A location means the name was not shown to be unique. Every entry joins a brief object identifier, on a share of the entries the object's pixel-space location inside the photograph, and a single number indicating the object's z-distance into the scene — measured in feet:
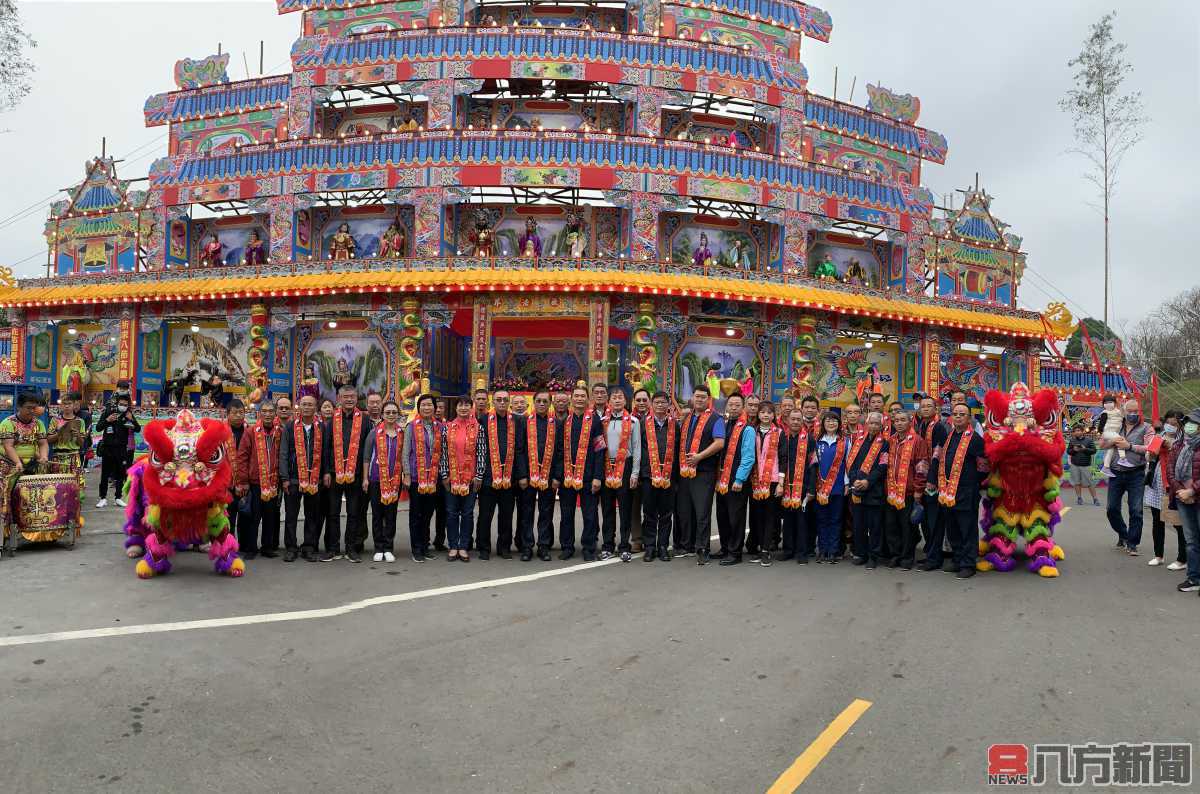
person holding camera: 39.65
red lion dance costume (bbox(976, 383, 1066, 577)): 27.84
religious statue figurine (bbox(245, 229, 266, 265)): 74.43
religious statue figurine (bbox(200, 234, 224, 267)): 76.43
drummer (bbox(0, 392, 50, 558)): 27.94
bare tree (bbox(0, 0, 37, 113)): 48.98
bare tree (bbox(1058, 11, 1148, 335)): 92.63
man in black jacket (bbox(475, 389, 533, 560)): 29.78
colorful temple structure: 67.05
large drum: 28.45
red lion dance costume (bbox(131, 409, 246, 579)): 24.81
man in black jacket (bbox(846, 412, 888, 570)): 28.99
